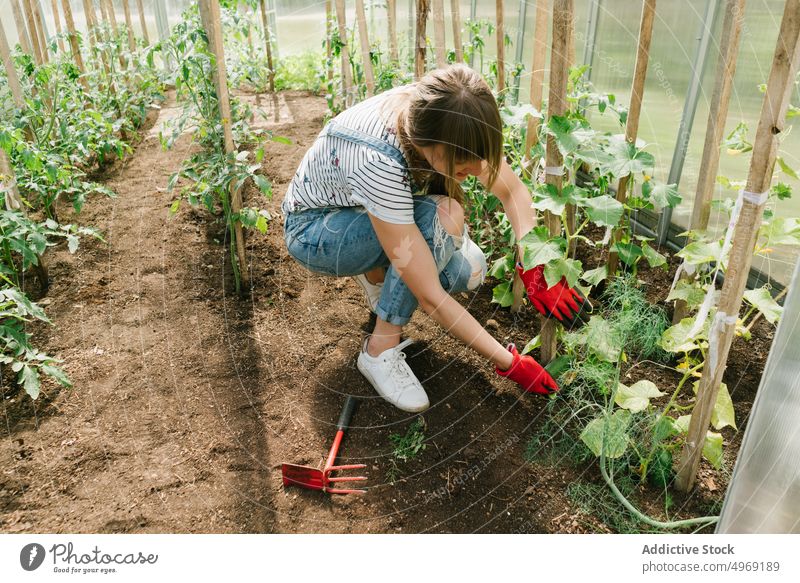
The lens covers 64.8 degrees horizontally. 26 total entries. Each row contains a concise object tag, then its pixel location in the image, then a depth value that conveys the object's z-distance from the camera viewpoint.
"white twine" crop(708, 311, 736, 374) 1.42
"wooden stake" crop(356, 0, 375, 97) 3.03
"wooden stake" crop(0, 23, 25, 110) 2.33
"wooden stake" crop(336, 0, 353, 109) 3.12
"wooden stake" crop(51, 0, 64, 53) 4.68
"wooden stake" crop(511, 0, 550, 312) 2.01
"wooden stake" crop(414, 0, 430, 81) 2.75
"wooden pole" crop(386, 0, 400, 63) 3.71
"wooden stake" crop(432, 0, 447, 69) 2.41
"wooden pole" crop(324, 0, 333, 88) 4.05
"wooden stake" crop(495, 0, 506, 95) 2.76
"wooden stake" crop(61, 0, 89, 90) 4.13
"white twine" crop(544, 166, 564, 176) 1.80
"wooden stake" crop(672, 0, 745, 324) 1.74
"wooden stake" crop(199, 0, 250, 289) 2.14
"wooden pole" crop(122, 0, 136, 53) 4.72
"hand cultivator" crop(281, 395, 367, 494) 1.69
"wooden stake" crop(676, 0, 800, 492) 1.18
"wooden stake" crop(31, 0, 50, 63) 4.18
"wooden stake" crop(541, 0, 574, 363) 1.62
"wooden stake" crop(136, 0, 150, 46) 5.53
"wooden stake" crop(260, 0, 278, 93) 5.45
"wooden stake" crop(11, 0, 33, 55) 3.38
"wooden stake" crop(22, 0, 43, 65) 3.68
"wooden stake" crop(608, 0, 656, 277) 2.02
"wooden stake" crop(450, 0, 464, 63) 2.79
